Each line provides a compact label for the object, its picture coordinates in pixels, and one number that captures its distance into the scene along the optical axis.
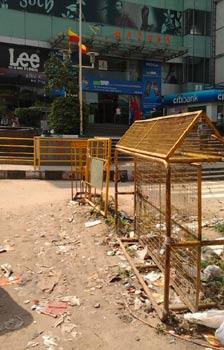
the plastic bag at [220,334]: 4.22
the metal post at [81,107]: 20.75
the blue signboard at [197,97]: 34.47
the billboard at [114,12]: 35.84
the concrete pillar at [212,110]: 35.50
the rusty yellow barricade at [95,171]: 8.43
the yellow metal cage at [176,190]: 4.68
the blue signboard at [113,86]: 37.04
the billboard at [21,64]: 34.47
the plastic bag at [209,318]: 4.45
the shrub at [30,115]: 28.02
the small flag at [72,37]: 25.19
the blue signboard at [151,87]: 39.69
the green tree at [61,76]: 22.59
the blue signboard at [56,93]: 29.03
